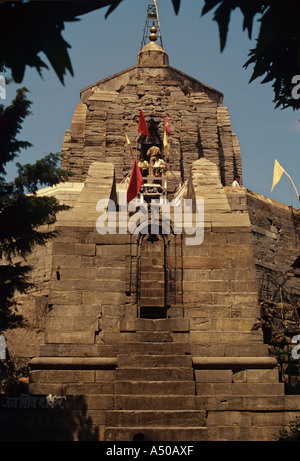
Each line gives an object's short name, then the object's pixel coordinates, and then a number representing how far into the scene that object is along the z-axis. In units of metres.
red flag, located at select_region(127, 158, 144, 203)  16.19
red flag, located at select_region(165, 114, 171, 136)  23.77
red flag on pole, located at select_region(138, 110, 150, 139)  22.79
